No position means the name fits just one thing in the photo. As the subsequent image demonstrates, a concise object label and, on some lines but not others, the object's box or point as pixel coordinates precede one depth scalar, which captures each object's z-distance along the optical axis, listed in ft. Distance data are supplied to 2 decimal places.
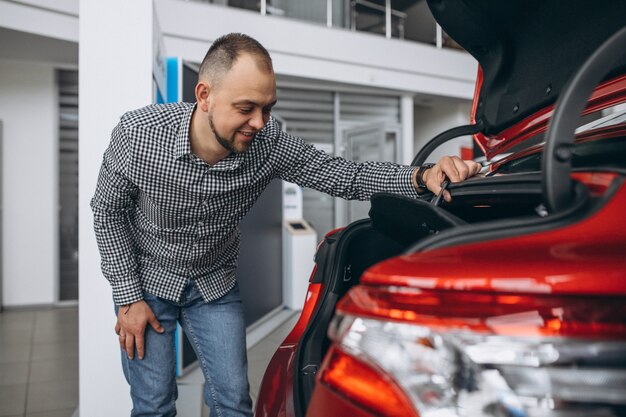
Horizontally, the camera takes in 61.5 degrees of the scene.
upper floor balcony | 28.19
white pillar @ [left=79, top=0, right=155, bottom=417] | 8.70
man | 4.88
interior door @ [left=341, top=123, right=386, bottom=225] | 29.30
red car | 1.87
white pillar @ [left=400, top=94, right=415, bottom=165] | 33.57
